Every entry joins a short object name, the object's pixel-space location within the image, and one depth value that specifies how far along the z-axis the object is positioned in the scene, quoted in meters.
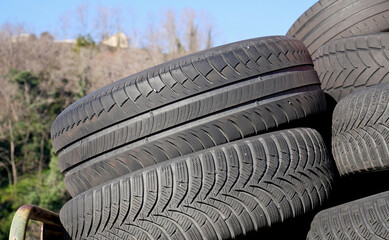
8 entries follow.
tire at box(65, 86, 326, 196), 2.09
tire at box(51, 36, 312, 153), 2.11
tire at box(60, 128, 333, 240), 1.91
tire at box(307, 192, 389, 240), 1.82
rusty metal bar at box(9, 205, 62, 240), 1.88
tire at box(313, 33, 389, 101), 2.46
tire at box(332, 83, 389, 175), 2.05
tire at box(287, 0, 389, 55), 2.81
